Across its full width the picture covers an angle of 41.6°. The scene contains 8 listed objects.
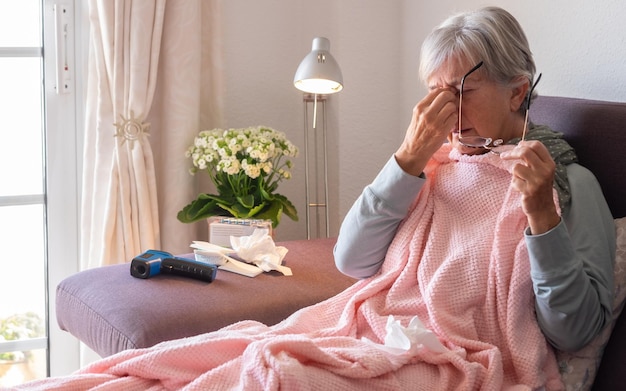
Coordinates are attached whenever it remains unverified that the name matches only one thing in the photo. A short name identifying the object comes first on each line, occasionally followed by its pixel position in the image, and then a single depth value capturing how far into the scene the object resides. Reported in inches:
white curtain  108.7
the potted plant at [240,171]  104.7
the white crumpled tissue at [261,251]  87.7
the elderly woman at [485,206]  56.6
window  114.0
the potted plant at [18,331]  117.0
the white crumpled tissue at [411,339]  56.6
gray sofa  64.7
